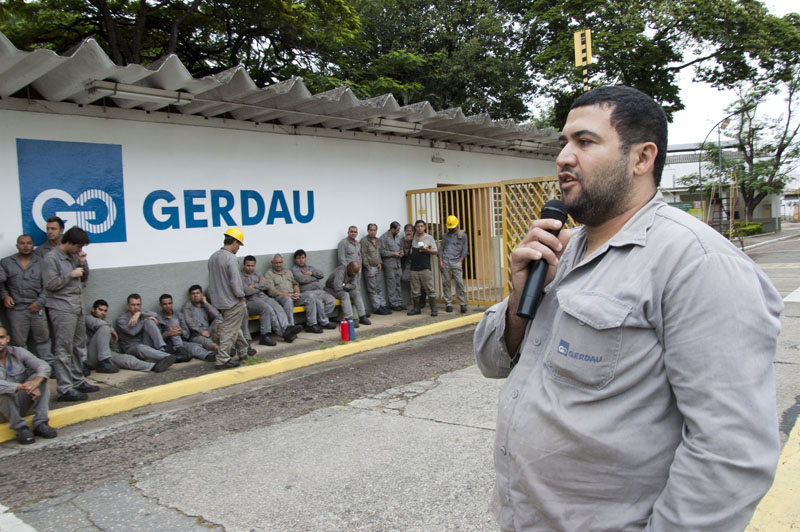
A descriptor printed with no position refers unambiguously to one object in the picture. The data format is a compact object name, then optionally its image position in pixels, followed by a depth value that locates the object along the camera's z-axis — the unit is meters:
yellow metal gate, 10.74
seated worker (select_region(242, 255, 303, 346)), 8.92
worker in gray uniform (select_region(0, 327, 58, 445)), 5.20
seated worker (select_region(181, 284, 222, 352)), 8.24
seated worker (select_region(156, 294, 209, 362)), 7.91
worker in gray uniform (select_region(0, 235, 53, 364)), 6.75
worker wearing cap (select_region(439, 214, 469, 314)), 11.20
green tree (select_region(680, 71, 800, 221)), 33.03
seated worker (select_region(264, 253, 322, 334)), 9.37
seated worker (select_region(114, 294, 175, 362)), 7.67
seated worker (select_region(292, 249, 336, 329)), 9.89
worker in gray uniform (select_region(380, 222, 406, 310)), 11.38
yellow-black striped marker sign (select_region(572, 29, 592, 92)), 9.30
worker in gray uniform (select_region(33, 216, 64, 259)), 6.98
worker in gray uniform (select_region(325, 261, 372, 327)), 10.30
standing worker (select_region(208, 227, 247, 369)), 7.45
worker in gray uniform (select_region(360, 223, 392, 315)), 10.94
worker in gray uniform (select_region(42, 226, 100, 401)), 6.31
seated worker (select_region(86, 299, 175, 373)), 7.33
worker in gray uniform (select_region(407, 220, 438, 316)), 11.23
